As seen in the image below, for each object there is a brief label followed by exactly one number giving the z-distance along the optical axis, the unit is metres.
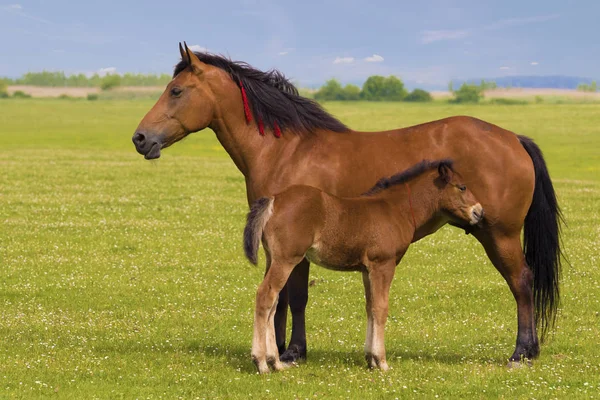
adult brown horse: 20.03
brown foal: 17.87
